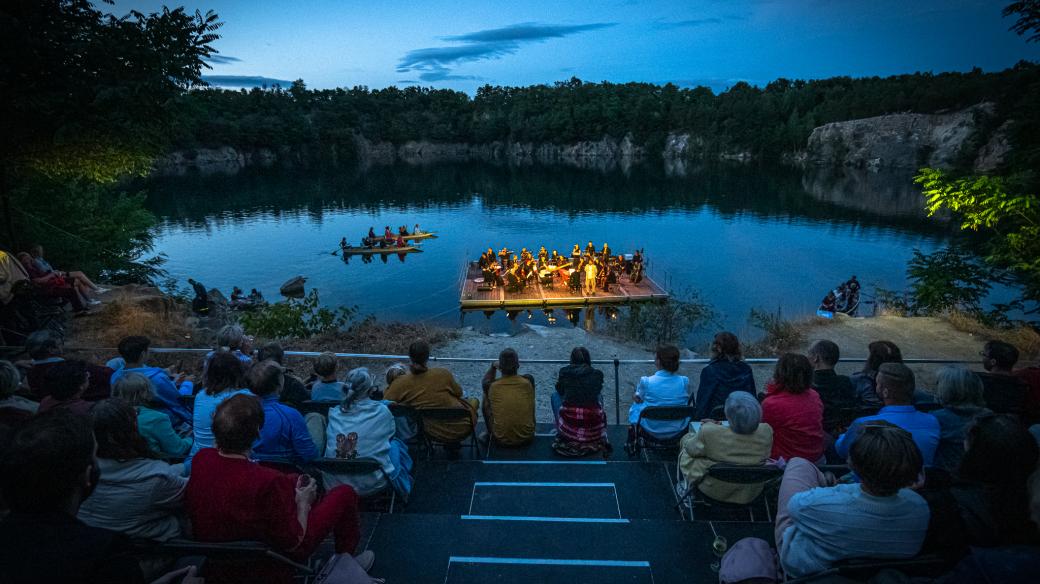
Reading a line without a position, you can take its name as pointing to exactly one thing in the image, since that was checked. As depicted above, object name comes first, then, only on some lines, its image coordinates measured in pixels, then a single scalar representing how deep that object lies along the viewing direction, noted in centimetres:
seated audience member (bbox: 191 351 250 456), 351
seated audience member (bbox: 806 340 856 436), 431
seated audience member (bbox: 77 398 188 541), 243
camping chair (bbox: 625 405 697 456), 445
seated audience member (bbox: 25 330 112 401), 418
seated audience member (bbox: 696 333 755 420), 436
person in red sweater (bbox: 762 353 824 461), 363
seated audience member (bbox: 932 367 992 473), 327
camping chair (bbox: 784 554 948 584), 218
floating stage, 1906
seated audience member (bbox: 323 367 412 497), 360
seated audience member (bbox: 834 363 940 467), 322
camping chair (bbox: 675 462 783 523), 313
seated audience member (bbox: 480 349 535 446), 482
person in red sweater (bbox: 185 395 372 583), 231
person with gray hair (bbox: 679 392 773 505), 330
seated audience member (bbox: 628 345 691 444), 462
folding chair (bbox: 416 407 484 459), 441
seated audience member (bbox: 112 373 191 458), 339
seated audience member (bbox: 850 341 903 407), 439
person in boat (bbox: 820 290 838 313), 1492
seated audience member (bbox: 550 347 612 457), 466
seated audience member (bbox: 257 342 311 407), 447
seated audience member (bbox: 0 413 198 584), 163
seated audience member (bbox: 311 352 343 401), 432
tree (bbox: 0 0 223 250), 809
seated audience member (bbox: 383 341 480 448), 459
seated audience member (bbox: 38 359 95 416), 331
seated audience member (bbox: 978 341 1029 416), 395
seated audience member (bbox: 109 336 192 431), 419
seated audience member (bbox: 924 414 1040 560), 221
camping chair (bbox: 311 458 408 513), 323
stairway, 305
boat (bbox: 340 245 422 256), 2980
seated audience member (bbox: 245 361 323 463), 343
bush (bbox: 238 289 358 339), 1154
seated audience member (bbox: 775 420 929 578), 217
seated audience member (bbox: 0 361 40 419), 329
